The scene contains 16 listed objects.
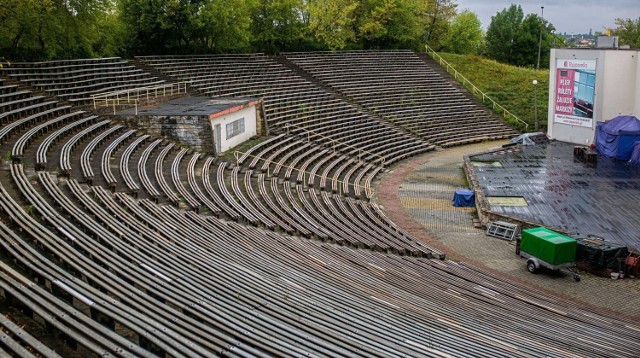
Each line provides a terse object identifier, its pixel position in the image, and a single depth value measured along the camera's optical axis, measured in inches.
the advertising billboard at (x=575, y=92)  1637.6
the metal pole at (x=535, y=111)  1861.5
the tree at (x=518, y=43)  2997.0
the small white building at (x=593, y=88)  1612.9
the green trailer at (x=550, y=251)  796.0
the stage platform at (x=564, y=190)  967.6
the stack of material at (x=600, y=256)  800.9
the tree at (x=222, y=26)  1779.0
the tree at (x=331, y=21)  2235.5
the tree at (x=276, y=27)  2153.1
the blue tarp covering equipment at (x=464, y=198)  1122.7
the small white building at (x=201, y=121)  1124.5
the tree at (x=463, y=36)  2874.0
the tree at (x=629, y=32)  3560.5
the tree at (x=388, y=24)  2325.3
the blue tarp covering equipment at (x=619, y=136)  1448.1
